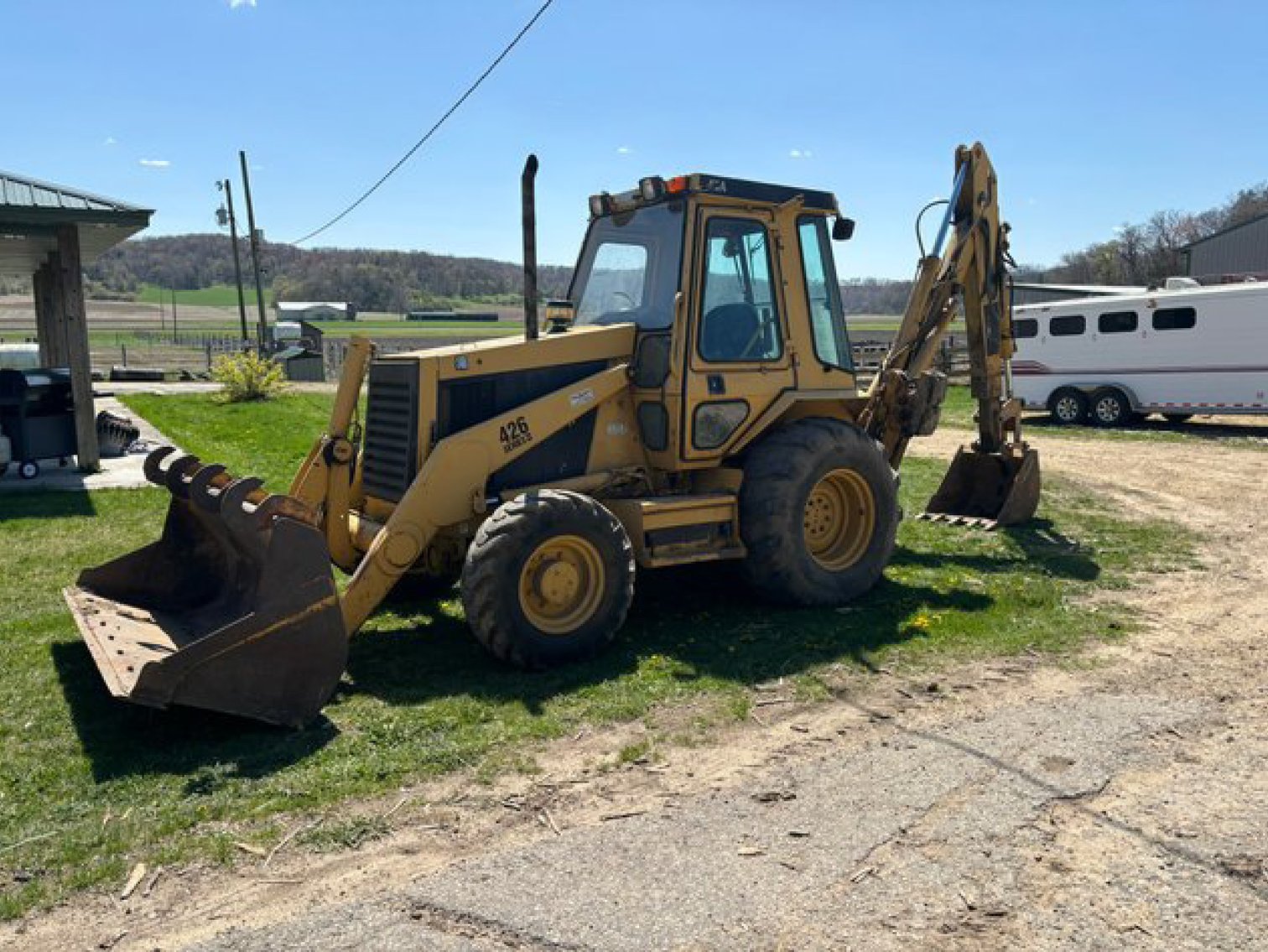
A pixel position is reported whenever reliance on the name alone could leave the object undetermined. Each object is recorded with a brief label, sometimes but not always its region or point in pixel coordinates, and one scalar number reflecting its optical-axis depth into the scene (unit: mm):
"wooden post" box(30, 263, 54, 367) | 17797
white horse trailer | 18312
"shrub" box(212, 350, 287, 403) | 23609
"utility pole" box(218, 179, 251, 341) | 41219
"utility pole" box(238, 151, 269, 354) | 39375
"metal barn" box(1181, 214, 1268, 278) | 31938
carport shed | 12727
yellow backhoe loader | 5312
